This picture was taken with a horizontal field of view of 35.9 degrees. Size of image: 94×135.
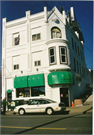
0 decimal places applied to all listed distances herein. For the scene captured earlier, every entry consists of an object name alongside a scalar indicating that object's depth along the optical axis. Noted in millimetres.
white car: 11505
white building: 16078
